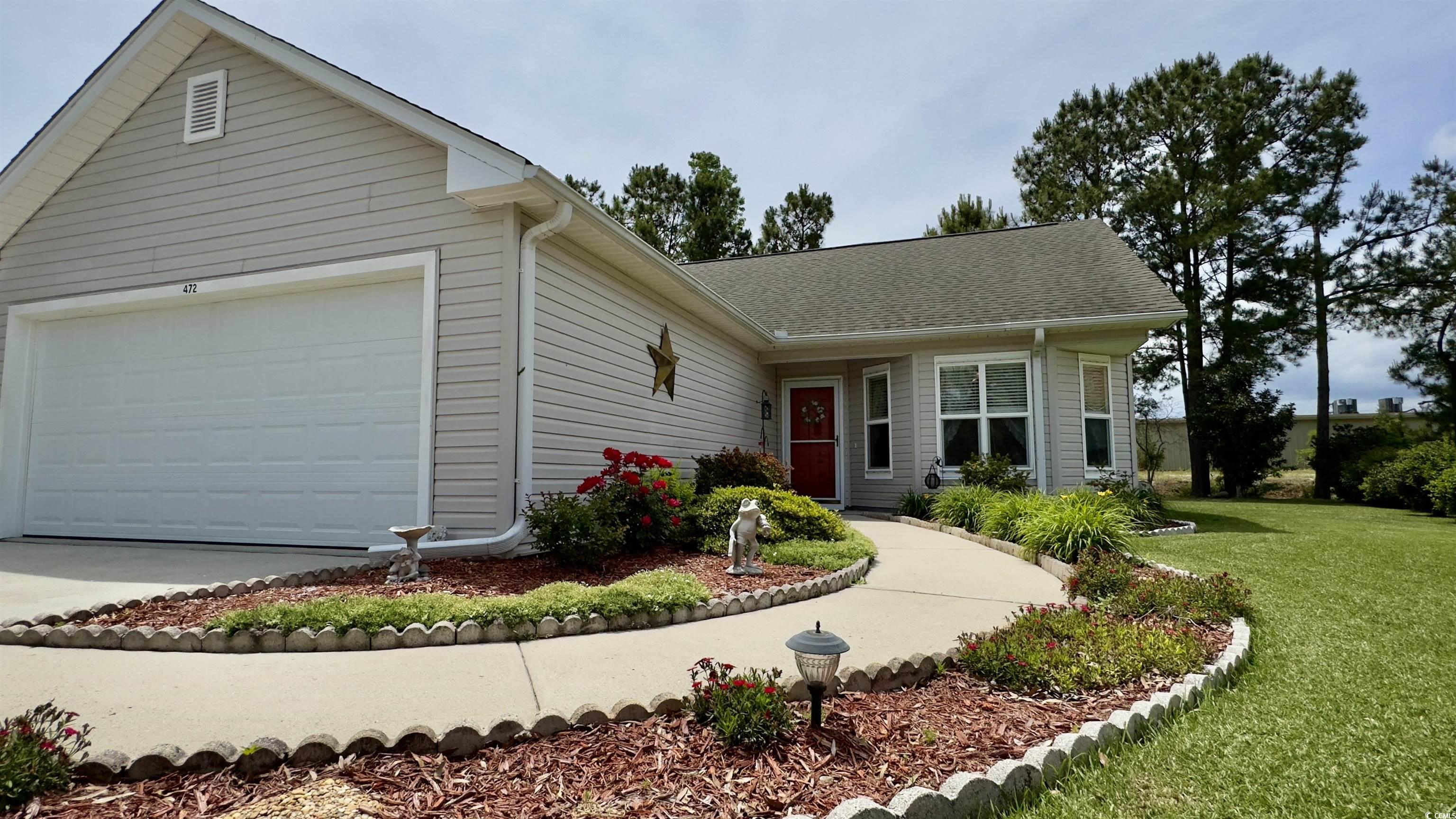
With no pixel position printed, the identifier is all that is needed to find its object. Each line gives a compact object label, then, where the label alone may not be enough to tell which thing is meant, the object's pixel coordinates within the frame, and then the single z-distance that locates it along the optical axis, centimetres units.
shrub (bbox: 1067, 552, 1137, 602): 483
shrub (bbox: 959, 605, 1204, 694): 308
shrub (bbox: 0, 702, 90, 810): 195
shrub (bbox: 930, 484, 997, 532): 898
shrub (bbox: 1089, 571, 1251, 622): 426
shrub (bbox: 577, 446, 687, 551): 626
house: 610
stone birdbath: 497
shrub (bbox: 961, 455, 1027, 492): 1003
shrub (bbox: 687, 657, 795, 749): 238
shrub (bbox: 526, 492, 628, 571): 541
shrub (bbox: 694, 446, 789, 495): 898
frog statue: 536
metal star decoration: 873
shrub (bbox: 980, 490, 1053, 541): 782
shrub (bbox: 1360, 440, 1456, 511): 1285
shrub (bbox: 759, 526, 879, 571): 585
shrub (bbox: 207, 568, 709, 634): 368
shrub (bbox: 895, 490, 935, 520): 1058
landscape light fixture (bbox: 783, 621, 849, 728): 242
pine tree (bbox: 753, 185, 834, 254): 3094
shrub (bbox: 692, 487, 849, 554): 693
